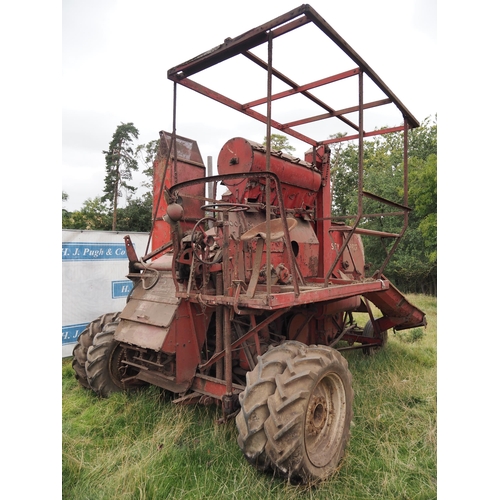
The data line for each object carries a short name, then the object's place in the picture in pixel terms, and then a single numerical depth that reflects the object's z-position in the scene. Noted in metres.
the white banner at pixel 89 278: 6.91
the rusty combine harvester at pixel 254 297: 2.95
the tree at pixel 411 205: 13.71
